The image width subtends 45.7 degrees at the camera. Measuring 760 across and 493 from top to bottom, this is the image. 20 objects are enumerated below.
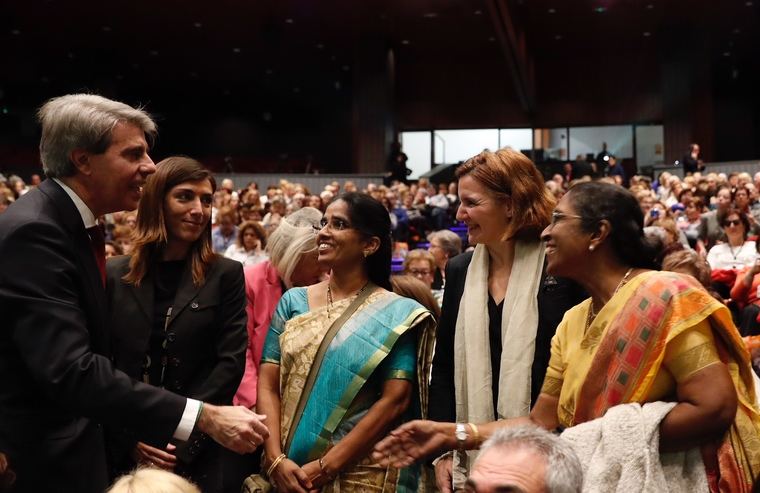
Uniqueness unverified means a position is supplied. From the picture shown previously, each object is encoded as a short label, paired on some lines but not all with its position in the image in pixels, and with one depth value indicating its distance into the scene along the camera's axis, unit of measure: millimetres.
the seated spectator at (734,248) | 7016
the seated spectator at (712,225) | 7867
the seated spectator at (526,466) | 1527
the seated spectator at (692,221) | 8680
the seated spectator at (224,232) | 8503
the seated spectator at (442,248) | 6812
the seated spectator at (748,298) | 5059
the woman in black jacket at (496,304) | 2430
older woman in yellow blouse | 1844
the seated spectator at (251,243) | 6809
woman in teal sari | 2426
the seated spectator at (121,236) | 7402
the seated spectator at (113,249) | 6702
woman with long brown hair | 2490
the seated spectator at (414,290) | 3359
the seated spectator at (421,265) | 5816
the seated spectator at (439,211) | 13289
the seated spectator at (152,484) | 1531
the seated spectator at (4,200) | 9088
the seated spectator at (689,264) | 4039
